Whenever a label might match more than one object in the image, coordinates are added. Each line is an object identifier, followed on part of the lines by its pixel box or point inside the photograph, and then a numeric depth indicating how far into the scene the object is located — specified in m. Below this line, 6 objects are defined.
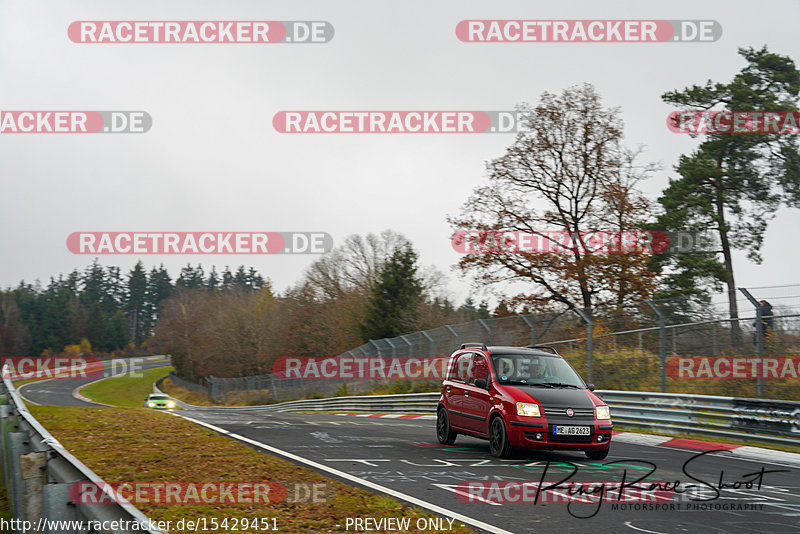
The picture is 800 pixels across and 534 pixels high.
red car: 10.79
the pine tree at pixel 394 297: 57.59
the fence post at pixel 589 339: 18.77
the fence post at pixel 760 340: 13.66
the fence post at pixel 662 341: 16.31
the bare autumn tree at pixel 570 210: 31.38
